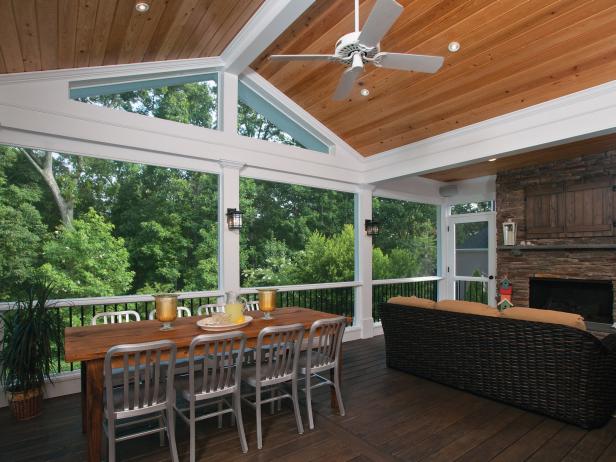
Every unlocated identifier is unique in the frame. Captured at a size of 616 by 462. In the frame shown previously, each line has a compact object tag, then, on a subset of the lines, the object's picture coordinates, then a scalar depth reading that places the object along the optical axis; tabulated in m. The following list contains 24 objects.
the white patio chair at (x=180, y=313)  3.70
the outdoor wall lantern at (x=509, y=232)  6.34
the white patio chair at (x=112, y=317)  3.37
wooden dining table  2.32
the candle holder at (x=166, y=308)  2.90
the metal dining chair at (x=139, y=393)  2.21
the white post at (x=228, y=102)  4.81
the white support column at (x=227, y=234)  4.74
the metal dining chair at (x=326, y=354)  3.05
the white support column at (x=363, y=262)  6.27
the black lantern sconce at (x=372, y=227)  6.26
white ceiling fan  2.27
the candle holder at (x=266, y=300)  3.51
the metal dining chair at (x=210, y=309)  3.95
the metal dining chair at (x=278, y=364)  2.76
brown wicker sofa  2.97
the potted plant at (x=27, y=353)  3.13
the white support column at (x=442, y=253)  7.78
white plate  2.97
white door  7.12
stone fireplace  5.38
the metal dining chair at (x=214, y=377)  2.50
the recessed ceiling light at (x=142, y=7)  2.99
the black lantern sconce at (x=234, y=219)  4.68
